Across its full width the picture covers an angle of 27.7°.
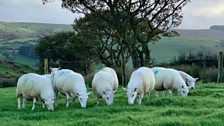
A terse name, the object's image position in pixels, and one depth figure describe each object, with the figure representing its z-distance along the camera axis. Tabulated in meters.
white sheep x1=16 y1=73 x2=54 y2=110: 16.06
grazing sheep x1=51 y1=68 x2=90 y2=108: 16.75
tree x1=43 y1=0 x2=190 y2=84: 34.56
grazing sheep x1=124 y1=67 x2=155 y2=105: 16.81
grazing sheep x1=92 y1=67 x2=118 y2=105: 17.17
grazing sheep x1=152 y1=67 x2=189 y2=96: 19.02
